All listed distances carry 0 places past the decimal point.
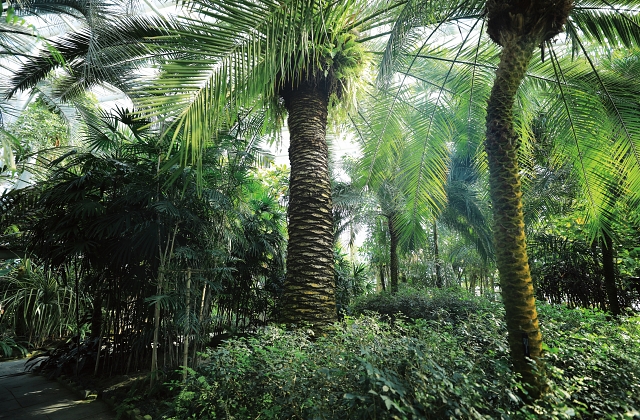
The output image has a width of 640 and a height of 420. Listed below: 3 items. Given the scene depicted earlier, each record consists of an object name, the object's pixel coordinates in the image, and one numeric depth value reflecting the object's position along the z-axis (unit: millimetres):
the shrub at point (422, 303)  6336
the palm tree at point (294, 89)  2957
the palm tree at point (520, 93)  2621
